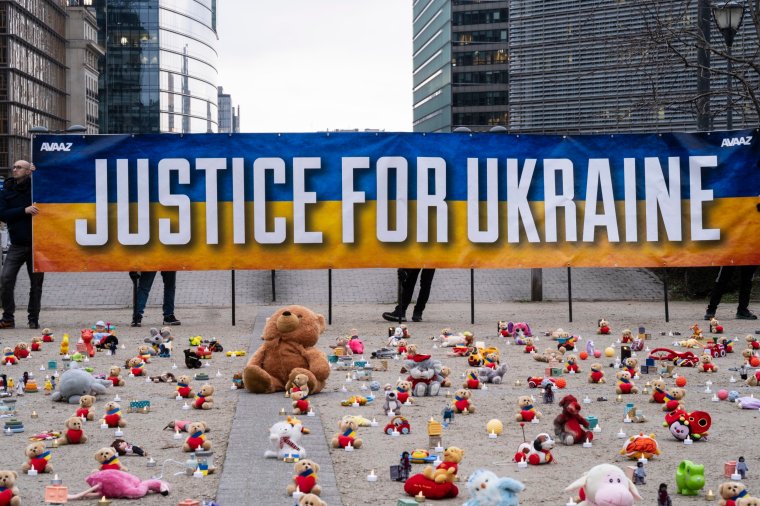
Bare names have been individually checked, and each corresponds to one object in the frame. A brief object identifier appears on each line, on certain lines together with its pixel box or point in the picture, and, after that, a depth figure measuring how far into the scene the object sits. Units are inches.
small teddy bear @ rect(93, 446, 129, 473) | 242.2
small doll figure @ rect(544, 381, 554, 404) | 353.1
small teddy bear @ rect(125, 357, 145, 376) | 419.5
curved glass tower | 5172.2
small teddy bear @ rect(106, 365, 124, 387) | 393.1
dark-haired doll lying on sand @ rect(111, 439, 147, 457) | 269.7
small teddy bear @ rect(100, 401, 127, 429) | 311.9
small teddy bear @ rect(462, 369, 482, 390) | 383.2
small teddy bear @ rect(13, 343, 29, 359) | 467.2
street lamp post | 737.6
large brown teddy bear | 367.2
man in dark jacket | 581.3
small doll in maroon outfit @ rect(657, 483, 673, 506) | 213.0
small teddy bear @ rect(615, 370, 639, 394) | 372.5
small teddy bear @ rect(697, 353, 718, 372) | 424.8
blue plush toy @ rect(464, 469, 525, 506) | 199.3
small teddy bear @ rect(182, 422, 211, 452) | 273.4
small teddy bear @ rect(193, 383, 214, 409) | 340.2
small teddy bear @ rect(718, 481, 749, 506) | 206.7
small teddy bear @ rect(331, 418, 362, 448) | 279.4
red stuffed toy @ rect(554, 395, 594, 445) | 284.4
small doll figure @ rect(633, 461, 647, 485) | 239.0
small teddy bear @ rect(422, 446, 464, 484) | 229.3
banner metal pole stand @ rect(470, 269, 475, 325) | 588.1
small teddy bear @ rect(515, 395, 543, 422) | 314.3
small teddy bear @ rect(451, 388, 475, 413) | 332.2
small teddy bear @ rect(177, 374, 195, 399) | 362.9
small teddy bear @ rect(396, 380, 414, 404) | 348.8
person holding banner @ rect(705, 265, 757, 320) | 612.7
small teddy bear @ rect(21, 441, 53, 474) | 251.4
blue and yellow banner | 583.5
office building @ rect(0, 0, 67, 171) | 3408.0
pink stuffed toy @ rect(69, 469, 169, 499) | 229.0
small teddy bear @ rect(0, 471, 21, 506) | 215.9
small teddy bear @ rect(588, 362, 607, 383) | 401.1
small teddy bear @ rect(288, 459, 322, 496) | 223.9
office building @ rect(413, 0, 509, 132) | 4628.4
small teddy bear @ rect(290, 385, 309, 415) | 326.6
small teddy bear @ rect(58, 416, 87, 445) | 286.8
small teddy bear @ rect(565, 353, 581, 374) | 428.5
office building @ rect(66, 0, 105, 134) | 4291.3
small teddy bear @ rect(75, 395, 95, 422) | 323.6
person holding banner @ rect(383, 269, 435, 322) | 613.0
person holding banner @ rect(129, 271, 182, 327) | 599.8
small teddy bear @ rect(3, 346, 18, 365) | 448.5
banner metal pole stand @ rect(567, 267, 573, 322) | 606.4
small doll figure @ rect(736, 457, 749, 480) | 242.4
